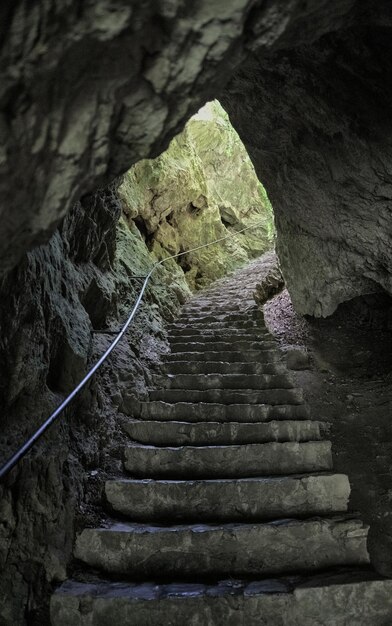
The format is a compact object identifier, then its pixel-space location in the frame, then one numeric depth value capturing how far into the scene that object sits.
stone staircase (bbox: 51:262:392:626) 2.22
